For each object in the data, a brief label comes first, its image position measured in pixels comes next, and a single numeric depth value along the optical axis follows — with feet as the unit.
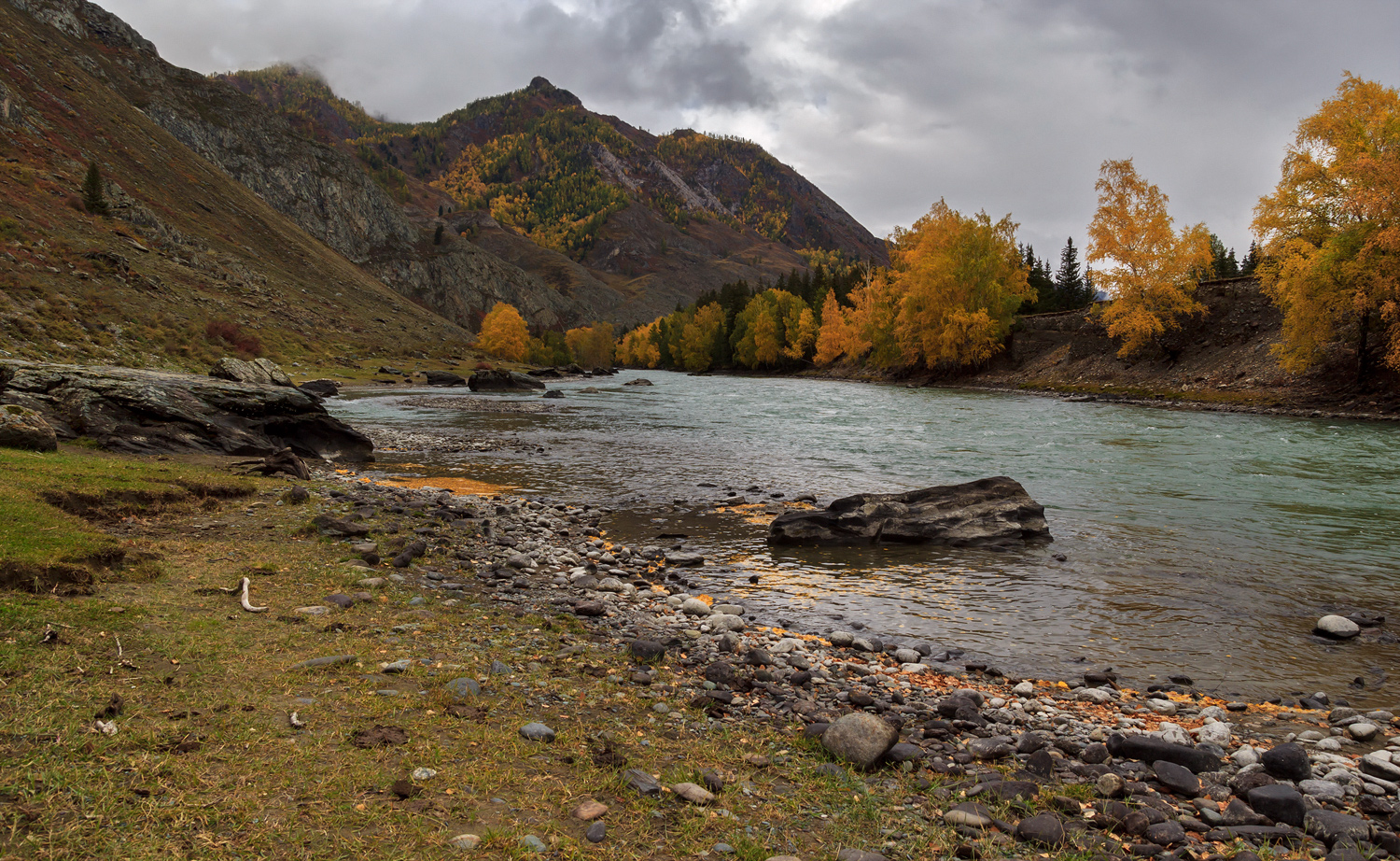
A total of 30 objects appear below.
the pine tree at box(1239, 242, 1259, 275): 301.24
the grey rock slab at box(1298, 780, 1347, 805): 18.58
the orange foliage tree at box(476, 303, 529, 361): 497.46
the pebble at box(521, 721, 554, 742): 19.21
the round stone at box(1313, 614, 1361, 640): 31.99
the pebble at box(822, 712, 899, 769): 19.55
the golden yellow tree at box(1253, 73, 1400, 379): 127.65
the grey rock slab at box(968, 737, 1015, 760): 20.68
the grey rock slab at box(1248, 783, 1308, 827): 17.35
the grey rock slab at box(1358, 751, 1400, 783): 19.67
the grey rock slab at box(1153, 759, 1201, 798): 18.75
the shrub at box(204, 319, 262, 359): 207.34
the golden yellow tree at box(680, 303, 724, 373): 524.11
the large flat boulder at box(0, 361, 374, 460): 59.16
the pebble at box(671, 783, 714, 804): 16.85
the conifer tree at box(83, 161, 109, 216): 256.32
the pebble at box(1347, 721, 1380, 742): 22.43
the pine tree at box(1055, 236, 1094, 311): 335.67
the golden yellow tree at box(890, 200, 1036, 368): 254.27
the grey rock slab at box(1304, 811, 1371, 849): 16.58
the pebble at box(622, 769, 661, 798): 16.98
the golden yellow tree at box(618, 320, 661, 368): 641.40
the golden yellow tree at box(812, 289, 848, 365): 370.73
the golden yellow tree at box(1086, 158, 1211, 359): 199.82
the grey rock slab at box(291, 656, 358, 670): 21.79
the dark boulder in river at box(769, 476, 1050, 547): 50.06
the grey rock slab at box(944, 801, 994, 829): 16.61
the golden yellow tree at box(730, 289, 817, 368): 408.38
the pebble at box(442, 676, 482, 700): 21.39
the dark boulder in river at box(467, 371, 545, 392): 251.39
